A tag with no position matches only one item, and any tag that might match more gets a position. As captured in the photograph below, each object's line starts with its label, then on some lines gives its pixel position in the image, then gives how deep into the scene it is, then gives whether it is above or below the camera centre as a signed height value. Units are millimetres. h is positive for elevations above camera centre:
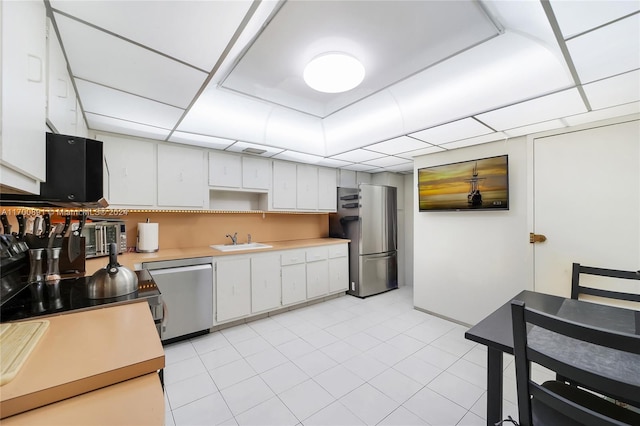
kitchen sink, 3471 -463
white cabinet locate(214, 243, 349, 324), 3088 -911
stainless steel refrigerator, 4340 -381
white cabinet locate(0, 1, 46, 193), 764 +418
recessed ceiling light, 1786 +1027
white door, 2160 +67
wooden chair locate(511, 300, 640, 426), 835 -618
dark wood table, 1228 -610
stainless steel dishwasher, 2639 -845
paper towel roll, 2906 -252
